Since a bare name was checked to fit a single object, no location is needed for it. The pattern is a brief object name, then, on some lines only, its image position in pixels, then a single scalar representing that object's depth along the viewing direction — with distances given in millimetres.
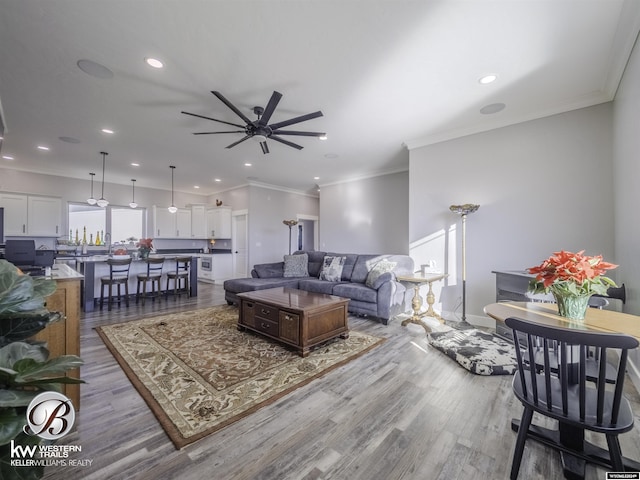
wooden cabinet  1865
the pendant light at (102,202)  5734
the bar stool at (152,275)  5188
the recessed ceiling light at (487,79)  2850
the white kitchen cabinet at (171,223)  7984
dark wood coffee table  2945
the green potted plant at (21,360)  708
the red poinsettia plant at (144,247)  5258
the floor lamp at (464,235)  3871
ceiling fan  2785
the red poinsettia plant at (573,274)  1476
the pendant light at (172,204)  6168
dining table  1414
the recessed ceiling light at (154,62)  2566
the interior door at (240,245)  7801
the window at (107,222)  6906
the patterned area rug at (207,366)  1947
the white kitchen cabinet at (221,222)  8273
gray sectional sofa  4219
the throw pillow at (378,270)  4410
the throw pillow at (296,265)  5672
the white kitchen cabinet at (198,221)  8648
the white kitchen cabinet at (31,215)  5809
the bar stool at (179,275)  5578
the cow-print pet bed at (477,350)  2564
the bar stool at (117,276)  4734
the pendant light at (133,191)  7577
